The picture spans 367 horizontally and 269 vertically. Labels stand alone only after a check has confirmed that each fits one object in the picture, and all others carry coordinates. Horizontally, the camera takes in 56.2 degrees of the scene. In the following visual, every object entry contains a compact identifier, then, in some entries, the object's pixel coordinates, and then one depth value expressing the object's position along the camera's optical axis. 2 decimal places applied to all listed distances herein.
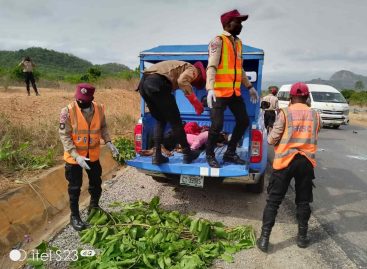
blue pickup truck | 4.51
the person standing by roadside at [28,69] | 14.64
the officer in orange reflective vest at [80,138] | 3.88
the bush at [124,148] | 7.43
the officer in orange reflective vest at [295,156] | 3.74
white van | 15.80
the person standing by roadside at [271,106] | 8.62
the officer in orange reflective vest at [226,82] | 4.23
